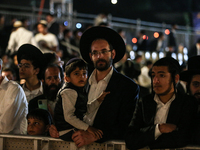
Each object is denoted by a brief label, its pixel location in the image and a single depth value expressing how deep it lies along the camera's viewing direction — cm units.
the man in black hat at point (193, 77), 798
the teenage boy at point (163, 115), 619
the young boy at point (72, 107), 685
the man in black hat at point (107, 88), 695
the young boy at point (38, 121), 779
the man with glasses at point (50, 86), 896
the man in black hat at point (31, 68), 959
